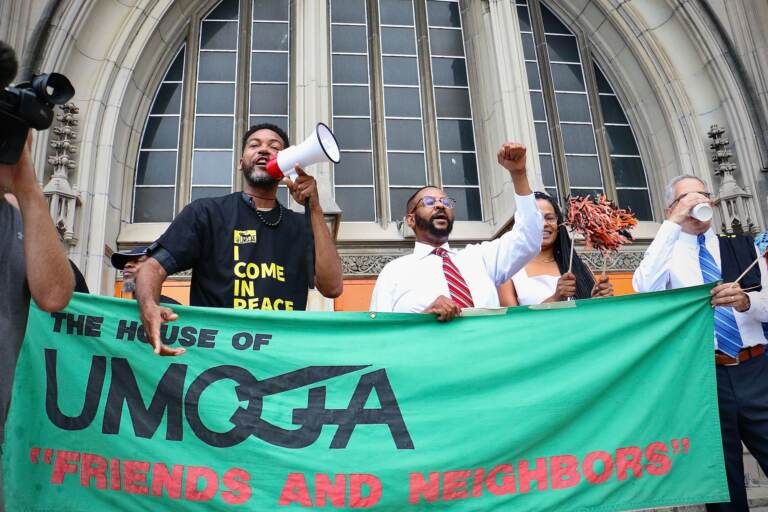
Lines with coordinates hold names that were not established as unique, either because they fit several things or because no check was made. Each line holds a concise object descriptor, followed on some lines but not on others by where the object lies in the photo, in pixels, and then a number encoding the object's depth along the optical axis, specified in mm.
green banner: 2584
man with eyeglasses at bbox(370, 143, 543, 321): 3404
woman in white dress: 3945
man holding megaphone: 2896
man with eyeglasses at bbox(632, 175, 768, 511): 3033
